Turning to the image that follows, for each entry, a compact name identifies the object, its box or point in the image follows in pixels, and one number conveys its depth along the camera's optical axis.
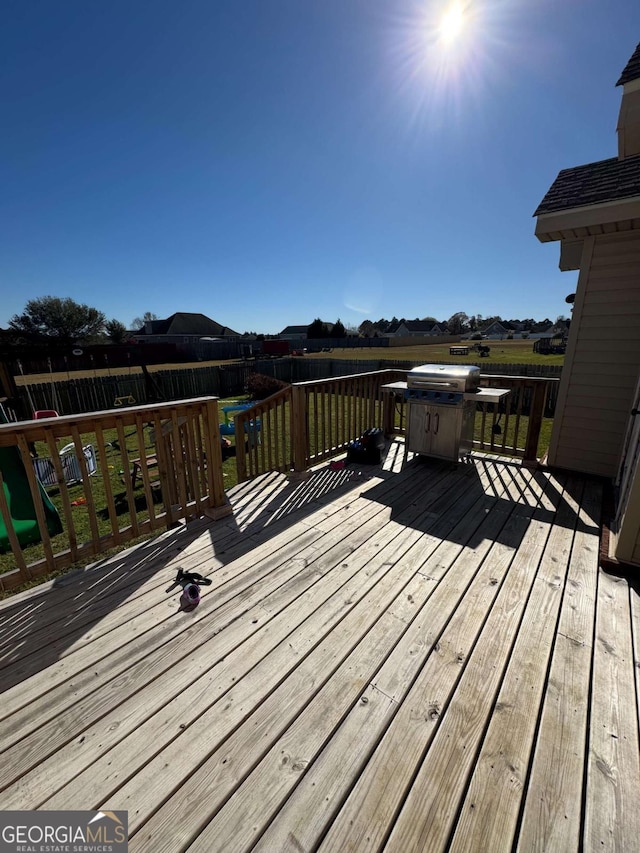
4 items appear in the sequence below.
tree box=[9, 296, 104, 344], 36.78
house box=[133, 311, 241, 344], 39.09
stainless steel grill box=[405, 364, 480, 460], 3.73
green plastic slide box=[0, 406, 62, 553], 2.61
